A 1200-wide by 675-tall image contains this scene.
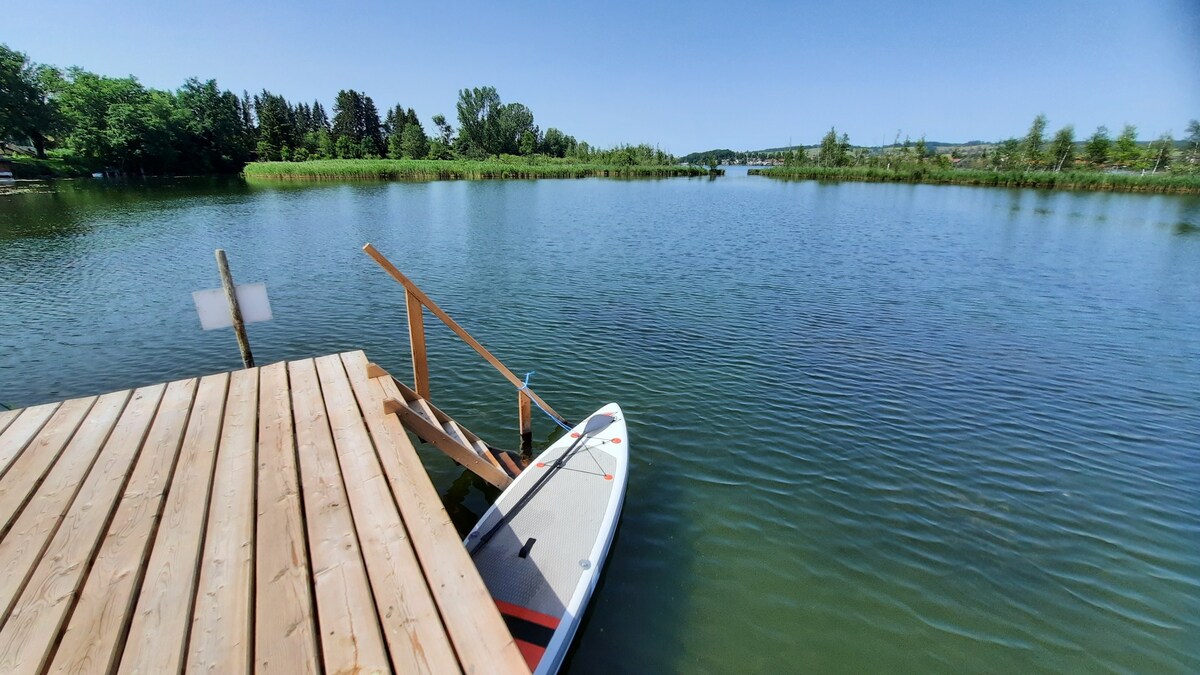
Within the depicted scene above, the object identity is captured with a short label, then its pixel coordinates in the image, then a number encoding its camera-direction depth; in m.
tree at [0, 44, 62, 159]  48.53
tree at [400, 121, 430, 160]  94.72
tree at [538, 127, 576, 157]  115.19
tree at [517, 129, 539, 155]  105.38
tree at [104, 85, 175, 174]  59.84
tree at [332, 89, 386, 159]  105.36
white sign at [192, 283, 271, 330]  5.98
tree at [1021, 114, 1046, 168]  72.31
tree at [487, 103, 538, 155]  106.94
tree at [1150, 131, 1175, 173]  67.69
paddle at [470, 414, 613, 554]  4.60
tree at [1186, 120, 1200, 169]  58.69
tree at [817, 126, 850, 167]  93.56
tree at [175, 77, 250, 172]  70.88
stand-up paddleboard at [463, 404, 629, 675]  3.74
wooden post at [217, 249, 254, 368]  6.39
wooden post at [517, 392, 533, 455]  6.71
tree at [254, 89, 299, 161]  85.94
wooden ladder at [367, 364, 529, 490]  4.91
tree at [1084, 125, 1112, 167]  70.00
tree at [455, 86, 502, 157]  105.62
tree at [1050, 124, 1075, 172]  69.31
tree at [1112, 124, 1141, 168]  70.00
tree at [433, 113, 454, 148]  109.67
